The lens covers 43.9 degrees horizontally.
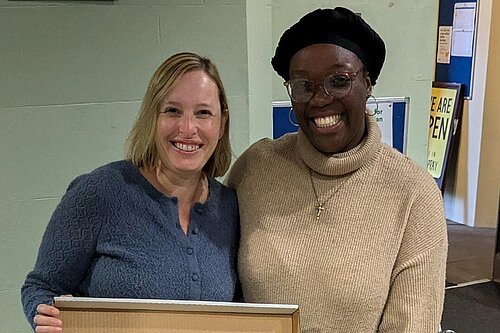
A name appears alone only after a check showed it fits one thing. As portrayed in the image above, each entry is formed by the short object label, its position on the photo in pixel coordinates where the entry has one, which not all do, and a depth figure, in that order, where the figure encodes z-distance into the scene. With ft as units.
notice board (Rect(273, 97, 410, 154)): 10.23
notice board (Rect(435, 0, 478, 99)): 15.49
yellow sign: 15.94
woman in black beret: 4.36
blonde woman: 4.31
